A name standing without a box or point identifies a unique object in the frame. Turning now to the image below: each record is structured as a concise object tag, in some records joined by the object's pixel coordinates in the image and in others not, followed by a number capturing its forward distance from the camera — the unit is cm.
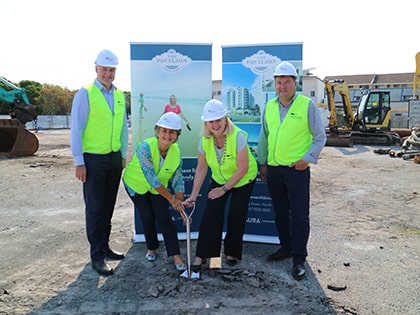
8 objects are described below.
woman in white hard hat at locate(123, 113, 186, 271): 349
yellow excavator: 1877
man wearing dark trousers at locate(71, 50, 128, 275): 345
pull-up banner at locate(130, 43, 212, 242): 423
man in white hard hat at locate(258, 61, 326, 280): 341
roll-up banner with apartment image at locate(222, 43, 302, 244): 422
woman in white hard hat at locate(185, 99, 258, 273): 344
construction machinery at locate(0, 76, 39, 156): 1316
